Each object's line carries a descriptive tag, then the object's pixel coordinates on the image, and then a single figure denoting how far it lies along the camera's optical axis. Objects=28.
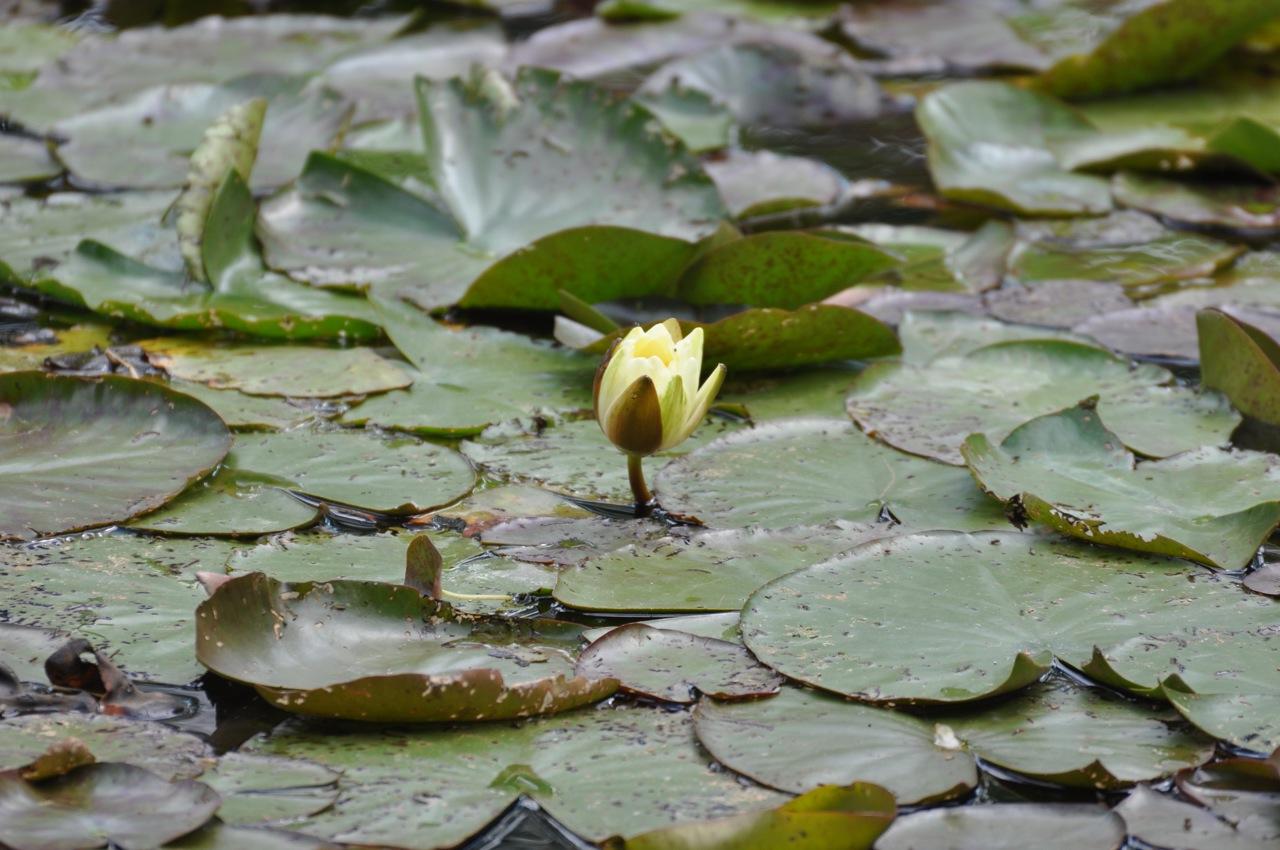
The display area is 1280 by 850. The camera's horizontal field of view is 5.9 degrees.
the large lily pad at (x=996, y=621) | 6.04
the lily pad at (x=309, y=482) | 6.17
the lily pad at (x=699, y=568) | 6.10
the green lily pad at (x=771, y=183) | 6.65
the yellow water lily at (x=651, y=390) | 6.12
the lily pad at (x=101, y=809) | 5.92
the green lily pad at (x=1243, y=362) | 6.28
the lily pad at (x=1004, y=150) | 6.71
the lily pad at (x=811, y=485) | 6.19
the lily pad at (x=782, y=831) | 5.92
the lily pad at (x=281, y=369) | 6.32
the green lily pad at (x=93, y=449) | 6.16
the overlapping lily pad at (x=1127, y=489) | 6.14
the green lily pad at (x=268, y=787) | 5.94
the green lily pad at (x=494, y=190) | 6.51
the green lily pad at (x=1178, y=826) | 5.94
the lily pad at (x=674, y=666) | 6.03
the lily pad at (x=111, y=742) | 5.97
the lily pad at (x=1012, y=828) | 5.94
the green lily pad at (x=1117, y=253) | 6.56
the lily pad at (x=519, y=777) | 5.95
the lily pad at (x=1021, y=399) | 6.28
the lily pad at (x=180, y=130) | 6.67
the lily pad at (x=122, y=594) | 6.05
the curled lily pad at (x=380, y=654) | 5.99
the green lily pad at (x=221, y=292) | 6.41
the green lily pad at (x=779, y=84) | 7.52
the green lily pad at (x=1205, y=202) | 6.67
